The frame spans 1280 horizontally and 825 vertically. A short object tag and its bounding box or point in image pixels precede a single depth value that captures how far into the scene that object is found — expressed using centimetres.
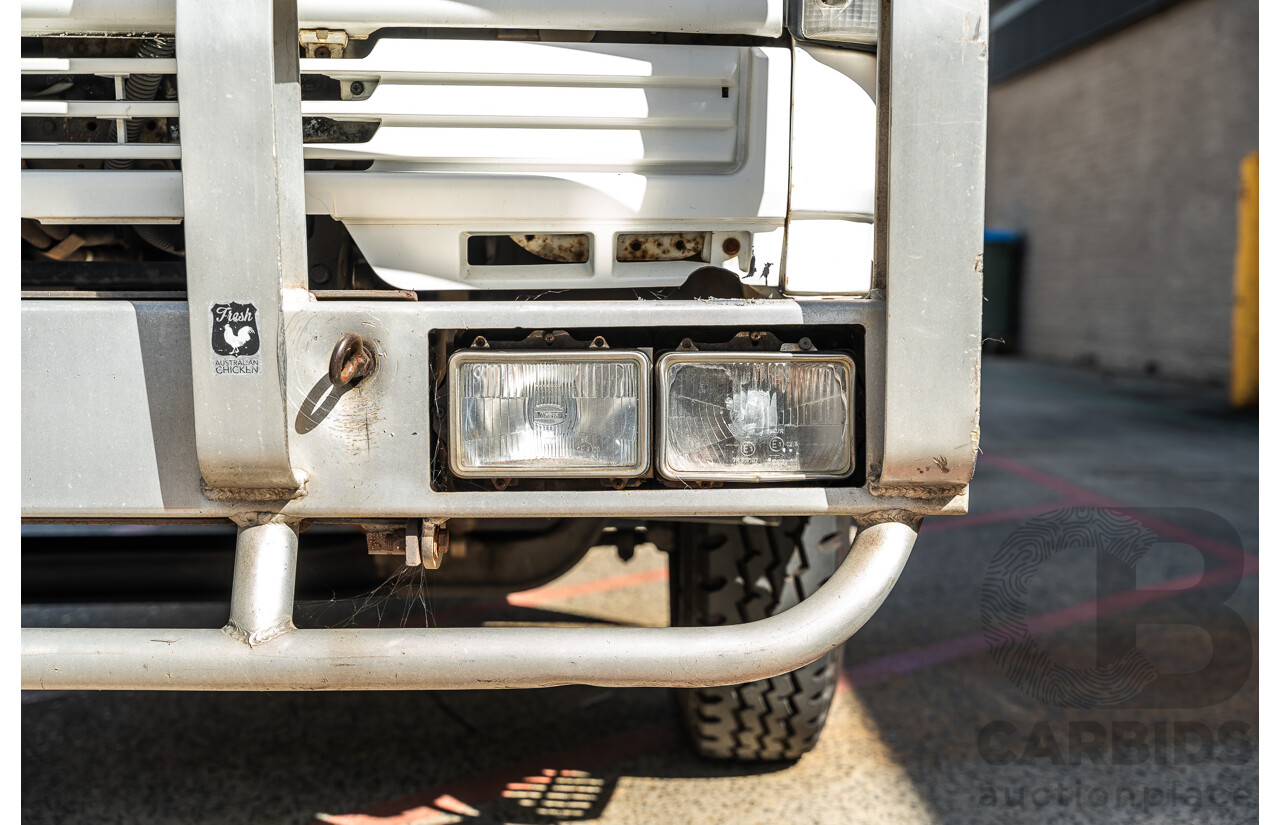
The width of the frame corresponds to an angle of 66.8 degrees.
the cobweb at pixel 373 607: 189
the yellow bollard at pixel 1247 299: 997
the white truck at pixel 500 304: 156
